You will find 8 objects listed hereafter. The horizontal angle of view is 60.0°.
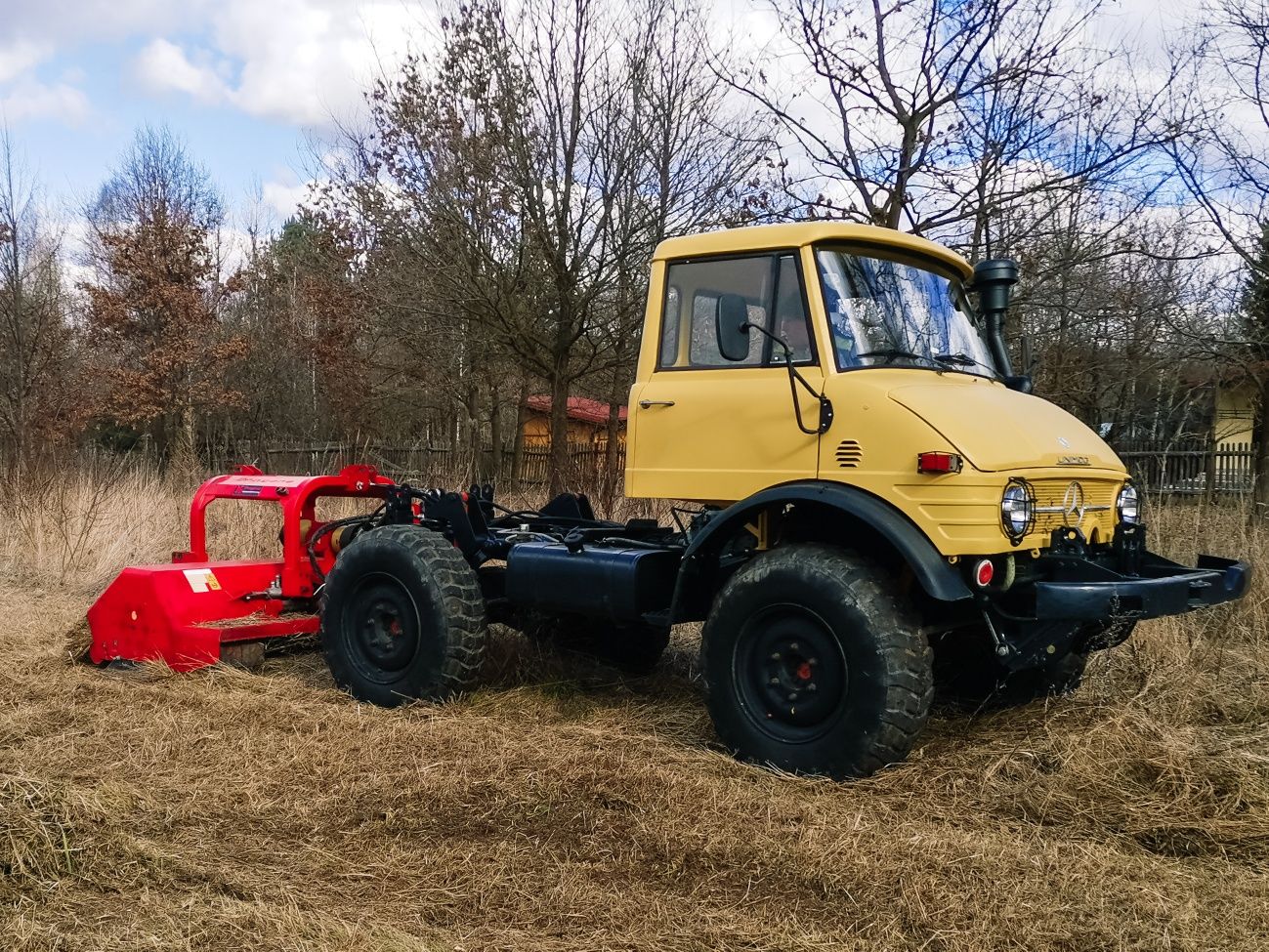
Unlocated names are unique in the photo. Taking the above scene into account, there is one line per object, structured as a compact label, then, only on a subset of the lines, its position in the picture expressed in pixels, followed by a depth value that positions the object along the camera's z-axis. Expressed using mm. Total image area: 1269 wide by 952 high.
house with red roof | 23891
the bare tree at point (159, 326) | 27625
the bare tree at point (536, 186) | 12125
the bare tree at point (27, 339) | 19953
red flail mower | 6754
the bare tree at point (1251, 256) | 11391
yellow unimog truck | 4555
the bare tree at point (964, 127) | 9617
